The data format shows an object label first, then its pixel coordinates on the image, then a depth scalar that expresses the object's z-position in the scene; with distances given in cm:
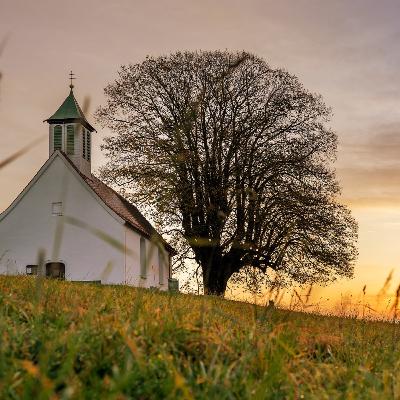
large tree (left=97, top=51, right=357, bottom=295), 3133
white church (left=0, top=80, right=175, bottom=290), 3053
